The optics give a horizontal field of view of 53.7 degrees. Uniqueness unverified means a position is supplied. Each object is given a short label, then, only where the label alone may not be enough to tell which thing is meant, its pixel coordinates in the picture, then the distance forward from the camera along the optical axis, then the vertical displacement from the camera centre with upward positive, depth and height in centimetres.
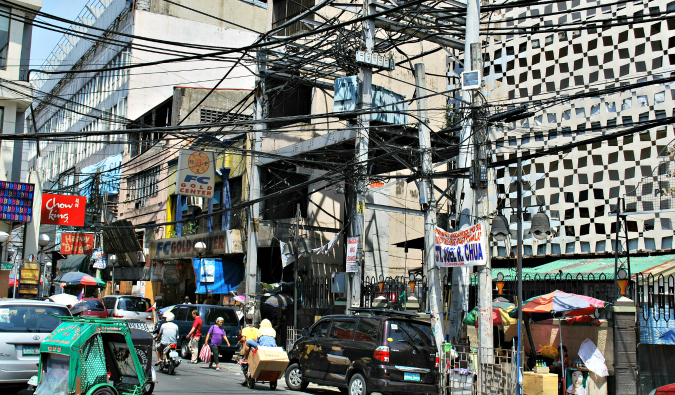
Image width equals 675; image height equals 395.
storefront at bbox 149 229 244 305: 2856 +74
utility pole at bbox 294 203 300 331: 2282 -37
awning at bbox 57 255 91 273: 4529 +68
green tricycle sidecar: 988 -135
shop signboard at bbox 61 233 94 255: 4403 +202
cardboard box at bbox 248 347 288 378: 1518 -195
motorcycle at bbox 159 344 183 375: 1697 -218
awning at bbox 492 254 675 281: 1855 +32
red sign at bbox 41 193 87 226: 2978 +285
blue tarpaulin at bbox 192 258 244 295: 2923 +2
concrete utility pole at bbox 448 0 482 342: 1693 +1
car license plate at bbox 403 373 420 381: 1374 -207
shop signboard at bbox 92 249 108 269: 4156 +94
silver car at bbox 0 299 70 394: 1142 -108
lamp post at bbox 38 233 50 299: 3040 +152
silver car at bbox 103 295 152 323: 2572 -128
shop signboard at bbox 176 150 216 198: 2864 +438
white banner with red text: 1433 +65
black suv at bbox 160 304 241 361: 2252 -160
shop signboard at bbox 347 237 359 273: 1867 +61
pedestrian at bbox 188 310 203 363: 2072 -200
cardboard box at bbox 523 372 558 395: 1470 -235
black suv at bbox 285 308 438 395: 1366 -167
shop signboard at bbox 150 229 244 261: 2828 +136
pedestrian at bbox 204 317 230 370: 1983 -191
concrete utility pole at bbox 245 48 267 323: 2327 +187
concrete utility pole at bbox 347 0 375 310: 1900 +348
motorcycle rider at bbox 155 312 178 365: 1739 -164
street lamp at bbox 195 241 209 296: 2846 +97
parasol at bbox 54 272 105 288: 3316 -27
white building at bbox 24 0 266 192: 4759 +1692
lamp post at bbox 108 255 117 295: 4298 +77
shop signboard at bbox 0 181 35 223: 2442 +265
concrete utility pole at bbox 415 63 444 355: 1699 +169
